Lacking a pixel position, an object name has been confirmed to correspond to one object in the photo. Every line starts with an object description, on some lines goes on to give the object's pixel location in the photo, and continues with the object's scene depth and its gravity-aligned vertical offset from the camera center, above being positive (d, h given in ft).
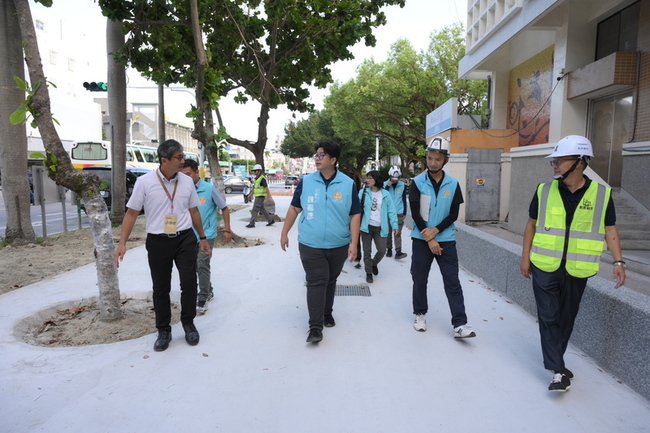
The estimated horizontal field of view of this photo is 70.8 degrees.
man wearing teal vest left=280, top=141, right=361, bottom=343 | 13.42 -1.48
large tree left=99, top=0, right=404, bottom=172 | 32.30 +10.93
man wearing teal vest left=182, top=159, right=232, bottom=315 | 16.35 -1.59
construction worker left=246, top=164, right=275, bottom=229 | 40.19 -1.88
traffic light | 42.70 +8.12
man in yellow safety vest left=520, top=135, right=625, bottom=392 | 10.20 -1.52
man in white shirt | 12.57 -1.58
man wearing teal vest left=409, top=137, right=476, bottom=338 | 13.71 -1.63
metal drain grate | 19.04 -4.98
